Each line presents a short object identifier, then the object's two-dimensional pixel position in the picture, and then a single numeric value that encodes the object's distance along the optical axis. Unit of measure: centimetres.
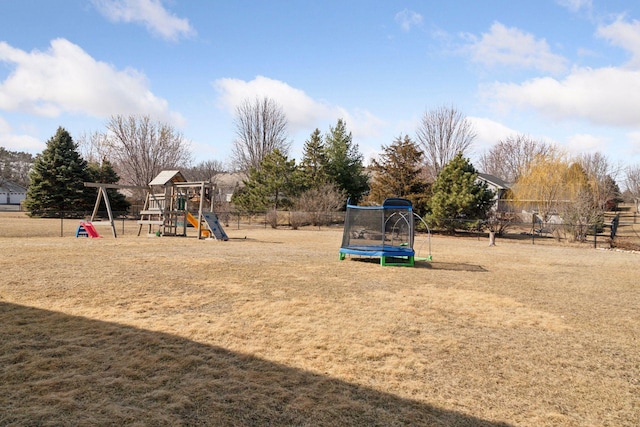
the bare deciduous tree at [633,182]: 6369
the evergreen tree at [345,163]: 4161
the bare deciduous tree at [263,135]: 4972
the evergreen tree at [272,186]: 3616
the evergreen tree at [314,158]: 3906
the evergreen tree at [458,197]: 2625
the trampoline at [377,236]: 1199
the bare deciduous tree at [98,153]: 5462
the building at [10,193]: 6550
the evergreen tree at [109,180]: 3853
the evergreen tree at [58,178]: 3678
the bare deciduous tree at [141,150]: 4353
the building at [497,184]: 4378
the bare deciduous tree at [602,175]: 3382
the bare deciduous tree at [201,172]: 7540
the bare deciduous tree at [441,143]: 4134
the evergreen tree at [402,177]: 3048
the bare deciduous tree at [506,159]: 5953
